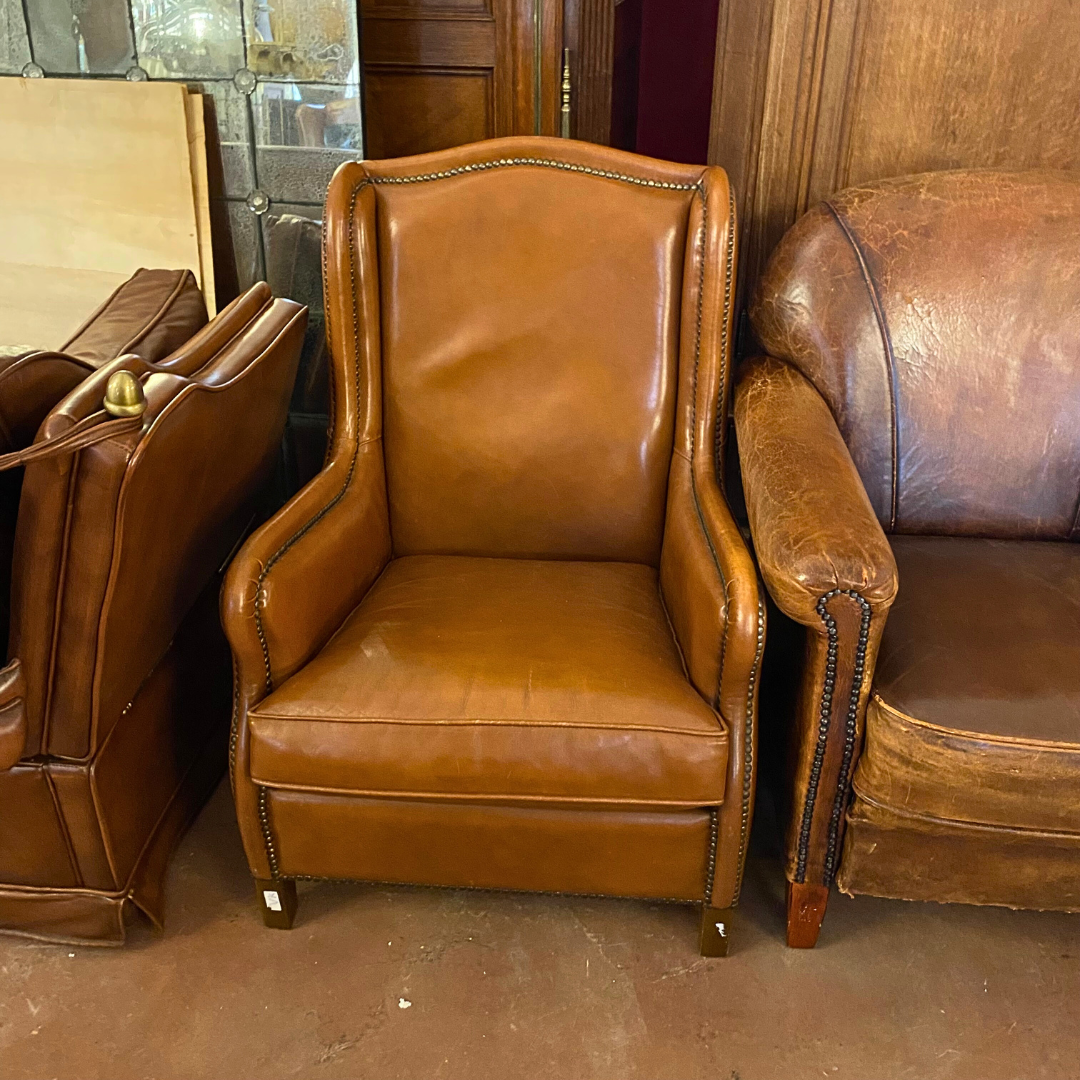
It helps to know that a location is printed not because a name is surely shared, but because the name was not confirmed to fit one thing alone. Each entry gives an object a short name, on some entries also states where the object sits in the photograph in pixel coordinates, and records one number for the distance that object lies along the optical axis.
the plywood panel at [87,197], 1.85
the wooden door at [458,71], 2.14
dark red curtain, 2.75
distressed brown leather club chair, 1.20
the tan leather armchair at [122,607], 1.14
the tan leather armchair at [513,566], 1.25
